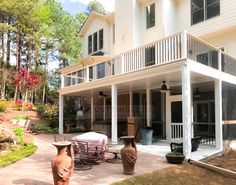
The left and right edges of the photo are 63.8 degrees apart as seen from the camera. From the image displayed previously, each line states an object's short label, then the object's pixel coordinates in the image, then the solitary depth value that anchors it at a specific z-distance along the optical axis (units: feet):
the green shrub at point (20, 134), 28.64
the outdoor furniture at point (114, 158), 21.53
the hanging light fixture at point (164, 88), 29.54
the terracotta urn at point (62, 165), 13.77
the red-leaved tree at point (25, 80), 58.25
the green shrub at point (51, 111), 50.16
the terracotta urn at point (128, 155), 17.48
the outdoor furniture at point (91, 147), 20.46
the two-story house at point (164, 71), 24.55
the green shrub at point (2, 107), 48.66
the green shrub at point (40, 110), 52.09
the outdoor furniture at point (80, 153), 20.32
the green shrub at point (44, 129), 43.41
